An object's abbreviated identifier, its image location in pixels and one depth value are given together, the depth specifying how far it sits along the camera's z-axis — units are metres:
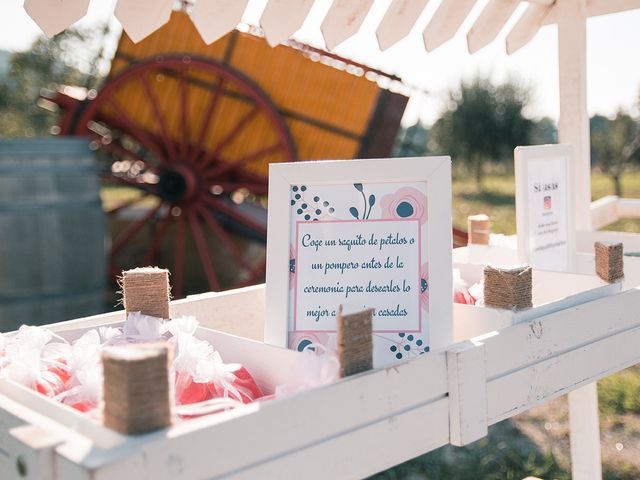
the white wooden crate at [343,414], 0.60
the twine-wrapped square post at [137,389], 0.60
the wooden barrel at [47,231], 3.35
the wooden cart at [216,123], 4.59
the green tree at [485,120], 18.20
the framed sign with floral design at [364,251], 0.96
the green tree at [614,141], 16.84
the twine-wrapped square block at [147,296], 1.05
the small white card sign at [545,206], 1.43
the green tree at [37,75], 14.62
